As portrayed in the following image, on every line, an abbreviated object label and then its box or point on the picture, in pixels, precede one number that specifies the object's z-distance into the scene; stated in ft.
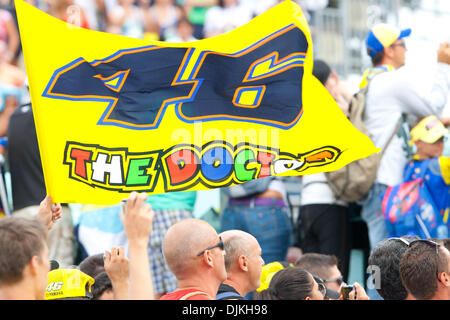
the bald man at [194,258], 28.94
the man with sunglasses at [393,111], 44.75
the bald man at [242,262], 34.42
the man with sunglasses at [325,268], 39.96
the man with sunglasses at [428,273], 27.04
